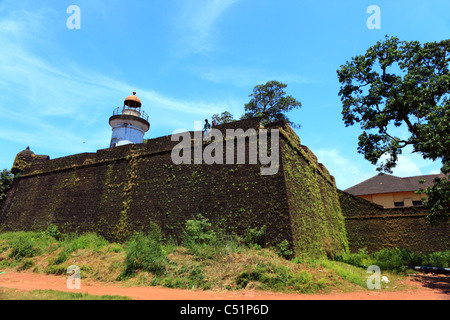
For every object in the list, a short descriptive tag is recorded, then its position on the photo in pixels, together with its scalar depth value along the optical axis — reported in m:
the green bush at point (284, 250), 10.52
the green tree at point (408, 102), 10.72
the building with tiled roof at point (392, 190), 28.33
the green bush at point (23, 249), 13.59
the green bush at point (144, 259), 9.86
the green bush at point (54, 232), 16.59
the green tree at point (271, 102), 26.45
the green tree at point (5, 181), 21.88
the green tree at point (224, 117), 28.34
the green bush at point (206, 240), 10.28
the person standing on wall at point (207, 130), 13.99
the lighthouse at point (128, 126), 25.61
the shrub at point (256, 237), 11.16
